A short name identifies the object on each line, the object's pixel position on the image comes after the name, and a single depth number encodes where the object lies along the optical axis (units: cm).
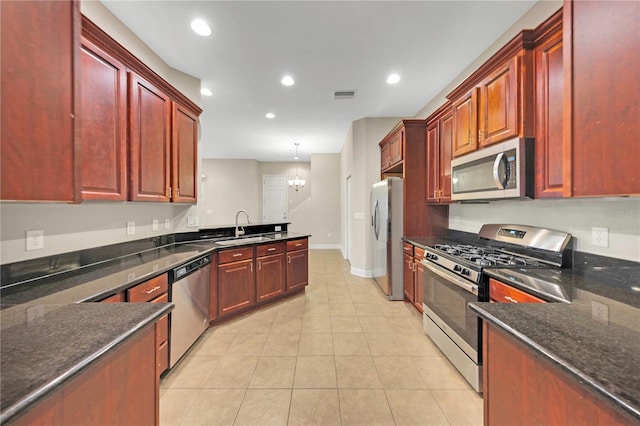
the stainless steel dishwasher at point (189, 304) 199
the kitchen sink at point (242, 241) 289
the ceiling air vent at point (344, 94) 348
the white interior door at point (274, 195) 847
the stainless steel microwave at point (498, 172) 172
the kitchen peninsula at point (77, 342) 62
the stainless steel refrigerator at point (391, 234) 339
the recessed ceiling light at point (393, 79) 308
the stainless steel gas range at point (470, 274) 174
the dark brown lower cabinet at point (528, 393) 66
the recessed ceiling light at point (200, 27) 216
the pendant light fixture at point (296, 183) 746
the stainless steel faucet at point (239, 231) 337
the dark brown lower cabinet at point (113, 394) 65
